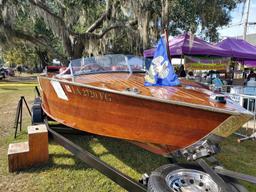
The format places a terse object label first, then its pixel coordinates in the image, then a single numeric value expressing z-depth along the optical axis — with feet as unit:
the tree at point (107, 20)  28.66
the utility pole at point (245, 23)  43.10
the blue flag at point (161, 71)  8.39
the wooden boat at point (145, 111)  6.43
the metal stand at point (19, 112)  12.94
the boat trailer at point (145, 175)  6.19
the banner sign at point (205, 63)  20.13
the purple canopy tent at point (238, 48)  21.51
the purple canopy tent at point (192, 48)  19.18
